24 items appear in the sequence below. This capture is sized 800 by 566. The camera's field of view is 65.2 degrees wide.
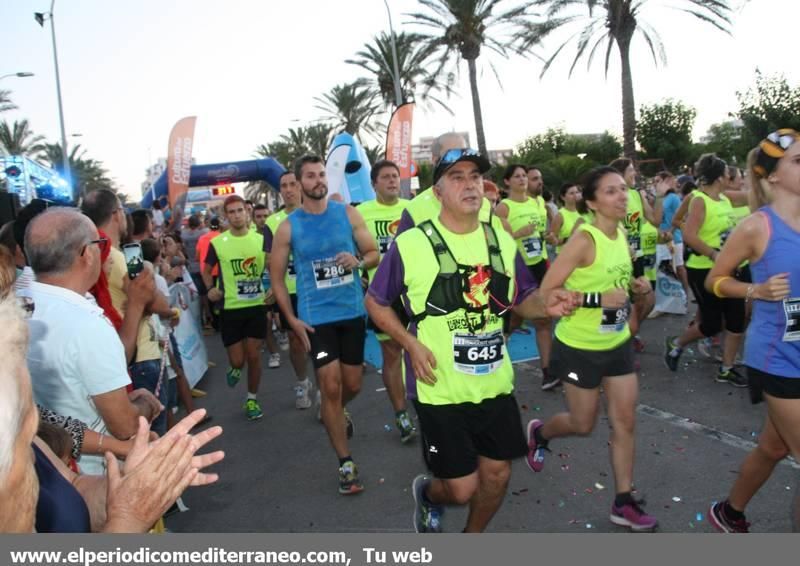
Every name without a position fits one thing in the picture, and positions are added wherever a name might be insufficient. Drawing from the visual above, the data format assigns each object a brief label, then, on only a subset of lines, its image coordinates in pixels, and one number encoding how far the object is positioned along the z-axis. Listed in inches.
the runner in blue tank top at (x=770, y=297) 112.8
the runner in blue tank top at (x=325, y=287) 174.6
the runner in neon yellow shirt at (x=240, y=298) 254.4
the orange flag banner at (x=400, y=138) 545.6
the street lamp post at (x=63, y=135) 917.6
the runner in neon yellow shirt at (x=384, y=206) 237.6
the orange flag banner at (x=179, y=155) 608.1
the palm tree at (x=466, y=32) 965.2
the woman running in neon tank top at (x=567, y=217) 303.6
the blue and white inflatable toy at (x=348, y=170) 422.9
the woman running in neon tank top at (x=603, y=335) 139.5
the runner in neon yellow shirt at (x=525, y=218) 285.9
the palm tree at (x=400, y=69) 1184.2
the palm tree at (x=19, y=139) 1531.7
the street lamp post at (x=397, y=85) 1010.5
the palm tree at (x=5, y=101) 1203.2
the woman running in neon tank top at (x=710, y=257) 224.7
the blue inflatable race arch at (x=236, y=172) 872.3
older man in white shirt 91.4
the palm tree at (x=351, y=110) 1419.8
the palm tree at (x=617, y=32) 762.2
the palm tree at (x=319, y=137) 1714.6
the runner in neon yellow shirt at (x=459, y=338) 116.6
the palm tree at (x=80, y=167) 1959.9
